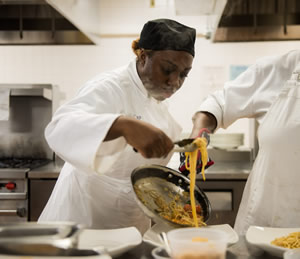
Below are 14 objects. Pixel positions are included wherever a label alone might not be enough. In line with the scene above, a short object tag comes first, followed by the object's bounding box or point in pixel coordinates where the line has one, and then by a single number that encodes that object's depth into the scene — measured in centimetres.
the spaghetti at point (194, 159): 124
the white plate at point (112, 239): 103
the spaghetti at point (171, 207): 124
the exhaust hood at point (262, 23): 261
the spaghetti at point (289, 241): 109
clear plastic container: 78
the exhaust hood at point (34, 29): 279
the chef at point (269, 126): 147
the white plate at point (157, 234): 110
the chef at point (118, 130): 108
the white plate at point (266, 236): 105
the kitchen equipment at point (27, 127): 339
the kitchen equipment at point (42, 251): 91
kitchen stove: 259
